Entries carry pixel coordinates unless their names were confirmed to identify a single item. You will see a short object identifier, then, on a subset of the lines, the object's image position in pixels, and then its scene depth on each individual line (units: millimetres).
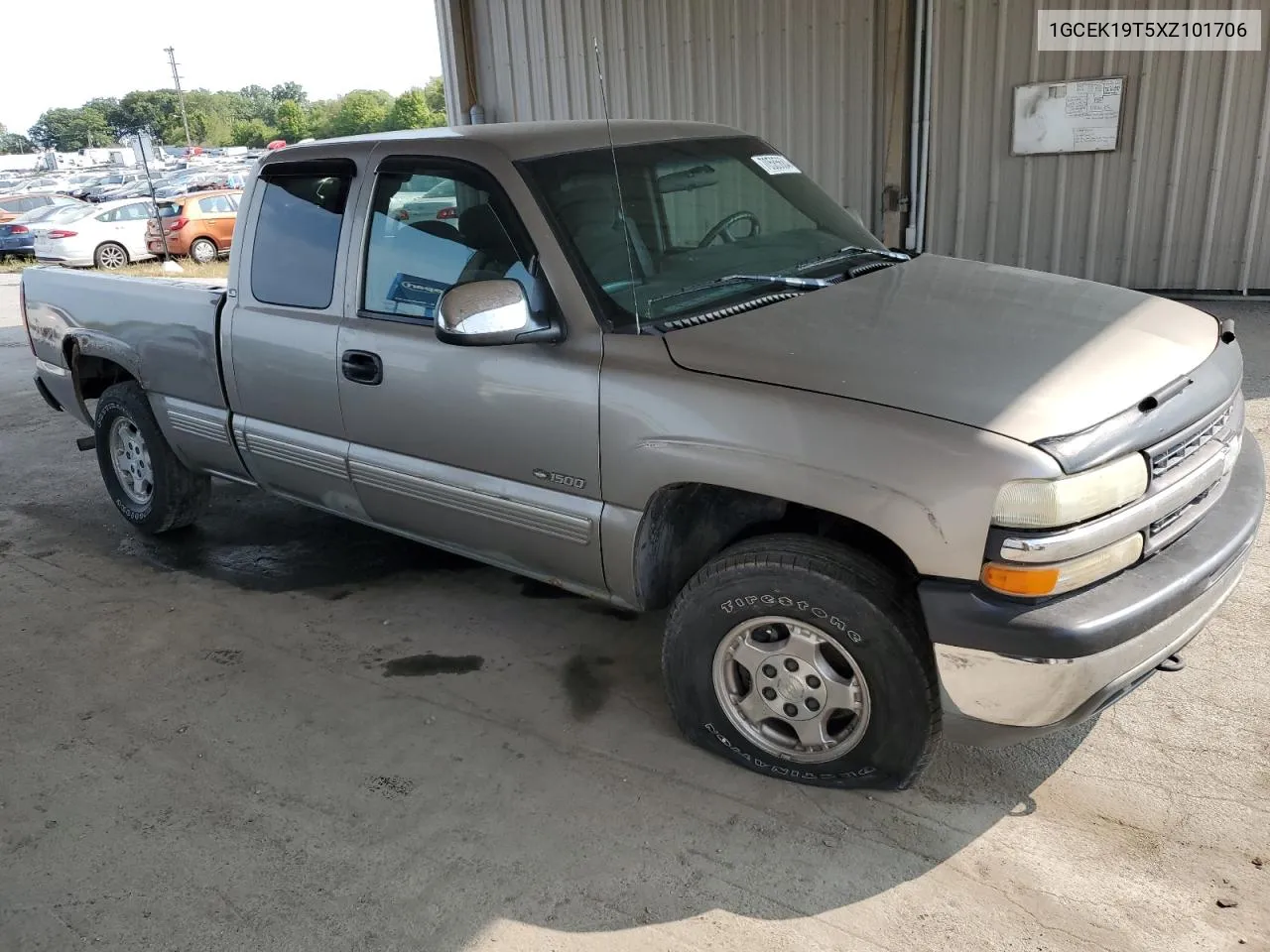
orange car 20391
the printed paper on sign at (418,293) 3627
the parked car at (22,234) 23808
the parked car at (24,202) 27688
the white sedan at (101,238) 20609
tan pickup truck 2543
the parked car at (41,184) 44178
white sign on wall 8562
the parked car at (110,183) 35706
